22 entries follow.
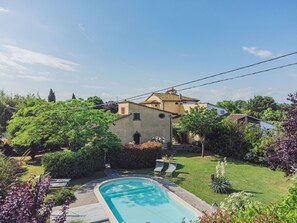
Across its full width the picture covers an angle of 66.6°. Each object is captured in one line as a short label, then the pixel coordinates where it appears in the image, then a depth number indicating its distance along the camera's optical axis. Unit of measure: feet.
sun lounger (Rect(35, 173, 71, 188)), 51.54
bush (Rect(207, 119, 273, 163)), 80.79
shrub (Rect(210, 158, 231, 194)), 49.80
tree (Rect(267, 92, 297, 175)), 33.01
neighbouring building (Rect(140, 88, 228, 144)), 120.16
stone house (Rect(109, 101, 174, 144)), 96.99
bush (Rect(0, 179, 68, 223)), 14.02
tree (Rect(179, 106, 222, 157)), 83.30
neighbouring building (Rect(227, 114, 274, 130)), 121.39
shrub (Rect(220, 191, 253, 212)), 31.66
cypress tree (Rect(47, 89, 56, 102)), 245.84
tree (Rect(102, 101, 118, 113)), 206.10
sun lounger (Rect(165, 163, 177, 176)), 63.10
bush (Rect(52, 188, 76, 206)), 42.39
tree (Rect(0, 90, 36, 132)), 127.54
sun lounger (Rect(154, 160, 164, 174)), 64.67
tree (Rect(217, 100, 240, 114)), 191.42
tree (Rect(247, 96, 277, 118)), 230.89
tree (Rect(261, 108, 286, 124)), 170.86
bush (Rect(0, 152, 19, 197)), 34.49
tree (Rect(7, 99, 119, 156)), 61.46
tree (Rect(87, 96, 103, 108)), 213.60
